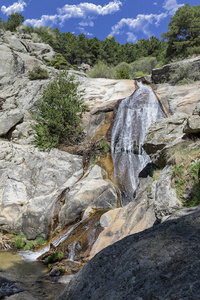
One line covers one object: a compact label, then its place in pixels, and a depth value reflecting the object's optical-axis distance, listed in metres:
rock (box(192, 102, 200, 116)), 6.77
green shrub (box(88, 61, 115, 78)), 32.50
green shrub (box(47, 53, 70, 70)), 33.46
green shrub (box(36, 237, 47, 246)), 10.14
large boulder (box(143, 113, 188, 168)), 8.12
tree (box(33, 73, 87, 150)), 15.19
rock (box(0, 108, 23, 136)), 17.55
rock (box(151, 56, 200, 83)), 22.36
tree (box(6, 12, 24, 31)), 51.59
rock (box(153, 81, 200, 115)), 15.01
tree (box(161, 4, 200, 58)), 24.81
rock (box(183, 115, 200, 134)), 6.97
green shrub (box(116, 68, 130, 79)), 30.19
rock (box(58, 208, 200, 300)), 1.64
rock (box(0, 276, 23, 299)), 4.95
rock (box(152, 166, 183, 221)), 5.37
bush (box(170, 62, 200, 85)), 18.97
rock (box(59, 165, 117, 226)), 10.04
